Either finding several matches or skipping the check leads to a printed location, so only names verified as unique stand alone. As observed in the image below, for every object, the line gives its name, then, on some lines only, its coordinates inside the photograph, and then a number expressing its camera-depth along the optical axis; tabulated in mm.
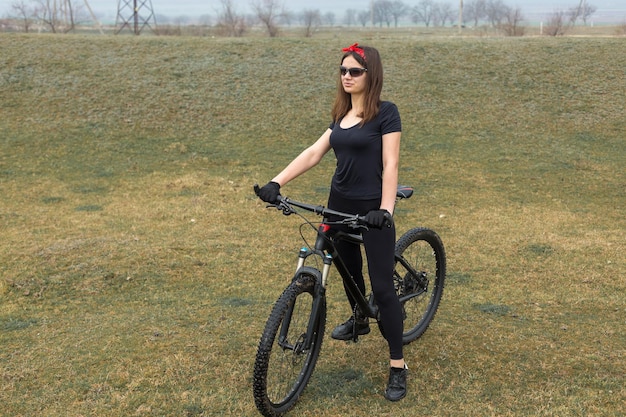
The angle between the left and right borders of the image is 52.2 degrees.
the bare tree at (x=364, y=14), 144325
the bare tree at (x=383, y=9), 137550
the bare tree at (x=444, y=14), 137712
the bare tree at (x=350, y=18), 160000
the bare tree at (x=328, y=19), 121212
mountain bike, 3912
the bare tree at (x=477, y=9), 104062
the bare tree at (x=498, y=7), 94000
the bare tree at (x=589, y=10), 72950
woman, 4133
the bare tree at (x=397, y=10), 138750
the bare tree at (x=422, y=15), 126862
